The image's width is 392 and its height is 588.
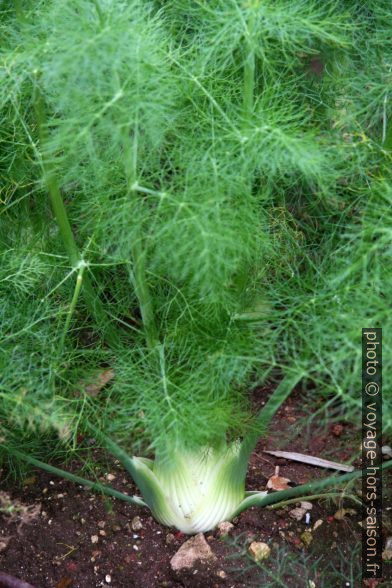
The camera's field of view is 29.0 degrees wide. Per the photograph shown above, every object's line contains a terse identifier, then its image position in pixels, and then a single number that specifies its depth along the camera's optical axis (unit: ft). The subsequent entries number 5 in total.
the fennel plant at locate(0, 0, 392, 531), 4.38
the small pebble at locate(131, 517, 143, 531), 5.64
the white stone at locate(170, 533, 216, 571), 5.31
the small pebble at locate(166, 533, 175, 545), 5.56
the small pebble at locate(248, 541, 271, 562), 5.33
